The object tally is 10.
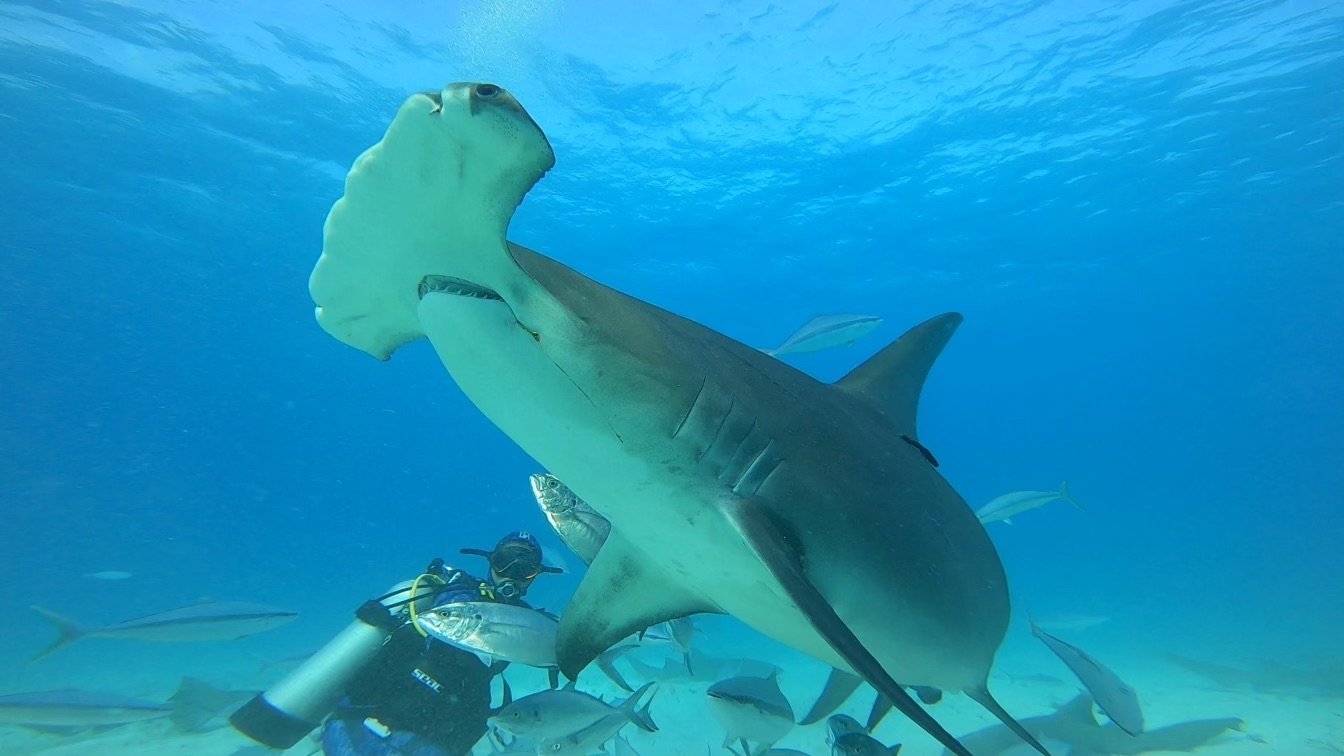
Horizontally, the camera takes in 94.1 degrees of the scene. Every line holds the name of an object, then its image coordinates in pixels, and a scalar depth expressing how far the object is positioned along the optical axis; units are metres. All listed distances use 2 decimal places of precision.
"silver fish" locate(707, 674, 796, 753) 3.59
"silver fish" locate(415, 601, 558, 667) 3.19
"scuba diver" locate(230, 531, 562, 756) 3.67
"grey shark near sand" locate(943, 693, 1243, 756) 6.04
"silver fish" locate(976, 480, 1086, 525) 7.77
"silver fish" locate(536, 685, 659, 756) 3.89
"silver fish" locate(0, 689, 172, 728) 5.09
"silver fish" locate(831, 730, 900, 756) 3.20
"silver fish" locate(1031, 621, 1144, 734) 4.55
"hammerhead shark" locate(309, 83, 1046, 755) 1.38
